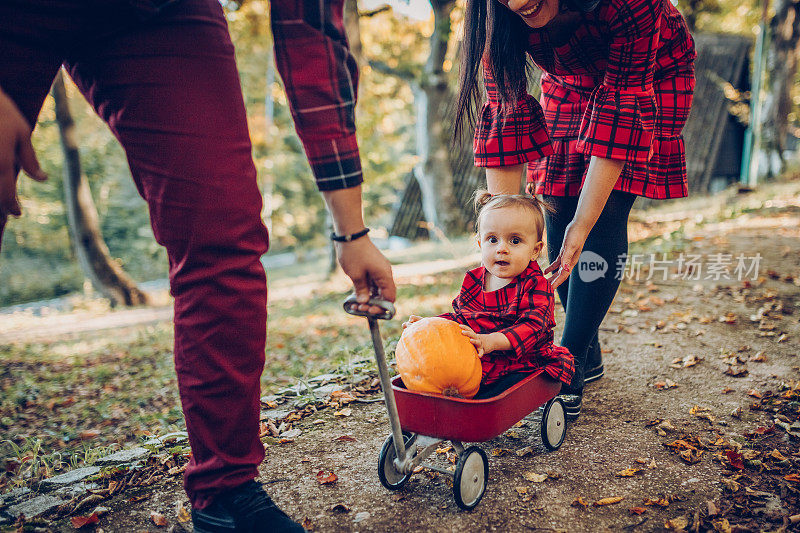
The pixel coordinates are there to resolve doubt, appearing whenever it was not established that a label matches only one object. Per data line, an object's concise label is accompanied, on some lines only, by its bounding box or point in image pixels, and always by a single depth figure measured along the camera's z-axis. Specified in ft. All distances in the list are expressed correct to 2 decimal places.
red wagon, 6.35
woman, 7.38
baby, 7.33
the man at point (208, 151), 4.91
